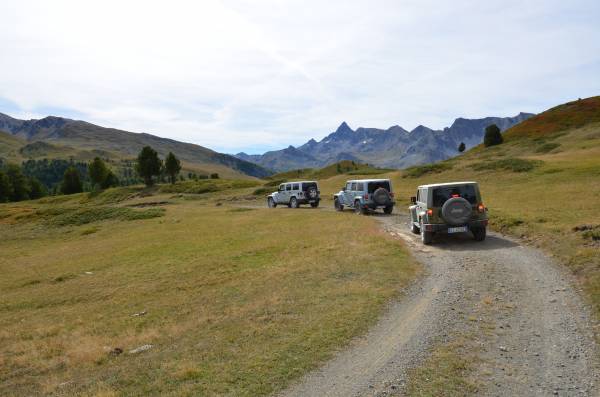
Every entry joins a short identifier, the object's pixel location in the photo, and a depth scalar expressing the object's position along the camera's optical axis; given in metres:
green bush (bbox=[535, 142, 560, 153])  66.88
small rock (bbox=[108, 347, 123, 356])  9.70
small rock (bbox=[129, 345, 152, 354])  9.66
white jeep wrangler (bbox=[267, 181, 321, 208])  44.38
